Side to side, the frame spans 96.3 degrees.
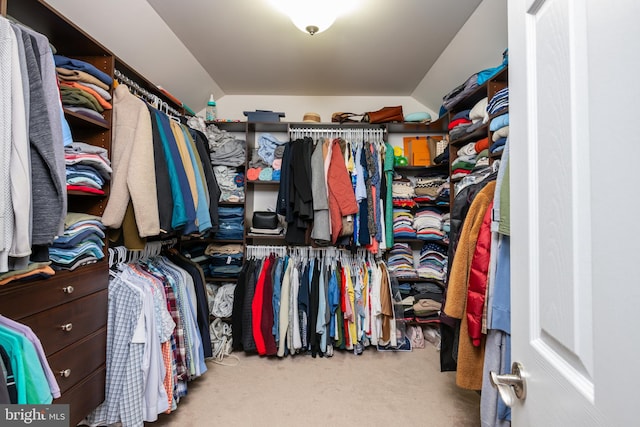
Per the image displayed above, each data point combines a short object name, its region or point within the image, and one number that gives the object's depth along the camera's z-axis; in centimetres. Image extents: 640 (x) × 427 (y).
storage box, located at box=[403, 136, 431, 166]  278
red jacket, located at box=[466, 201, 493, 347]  124
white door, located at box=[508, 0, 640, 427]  35
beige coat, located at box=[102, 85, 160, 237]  143
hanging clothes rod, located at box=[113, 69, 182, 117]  164
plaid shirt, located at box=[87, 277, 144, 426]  144
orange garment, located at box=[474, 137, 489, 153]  187
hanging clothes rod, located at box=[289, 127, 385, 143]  276
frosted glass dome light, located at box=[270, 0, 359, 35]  146
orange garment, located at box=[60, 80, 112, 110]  130
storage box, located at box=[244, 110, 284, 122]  266
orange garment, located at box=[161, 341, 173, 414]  164
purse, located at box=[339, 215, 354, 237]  239
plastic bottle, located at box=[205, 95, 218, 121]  266
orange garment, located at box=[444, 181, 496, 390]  134
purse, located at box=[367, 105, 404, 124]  263
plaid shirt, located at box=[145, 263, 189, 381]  177
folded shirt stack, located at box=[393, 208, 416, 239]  269
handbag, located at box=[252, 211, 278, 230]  262
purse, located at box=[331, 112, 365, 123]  270
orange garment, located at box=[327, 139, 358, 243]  236
